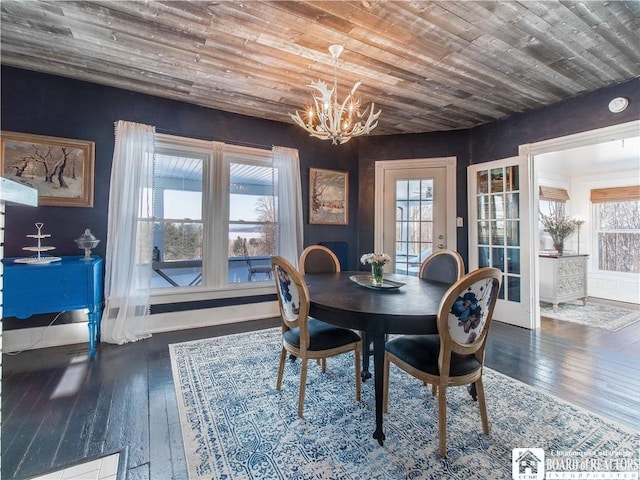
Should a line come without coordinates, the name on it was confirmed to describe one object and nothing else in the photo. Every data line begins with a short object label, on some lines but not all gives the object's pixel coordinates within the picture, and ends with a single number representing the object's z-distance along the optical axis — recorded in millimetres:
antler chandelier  2273
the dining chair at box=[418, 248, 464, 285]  2434
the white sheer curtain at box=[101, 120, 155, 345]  3080
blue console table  2480
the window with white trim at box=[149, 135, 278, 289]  3492
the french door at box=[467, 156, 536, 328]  3717
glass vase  2315
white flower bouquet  2295
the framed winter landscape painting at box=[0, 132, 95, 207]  2816
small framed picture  4336
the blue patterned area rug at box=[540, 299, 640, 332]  3825
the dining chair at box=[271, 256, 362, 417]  1895
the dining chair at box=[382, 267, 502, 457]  1545
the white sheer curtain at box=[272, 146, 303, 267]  3994
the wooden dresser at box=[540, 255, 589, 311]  4445
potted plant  5008
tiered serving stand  2570
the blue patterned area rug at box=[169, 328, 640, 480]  1500
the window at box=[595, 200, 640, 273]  5152
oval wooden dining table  1600
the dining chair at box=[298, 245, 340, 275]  2973
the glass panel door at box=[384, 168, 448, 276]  4414
